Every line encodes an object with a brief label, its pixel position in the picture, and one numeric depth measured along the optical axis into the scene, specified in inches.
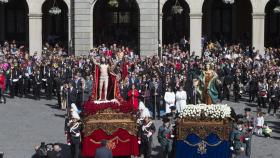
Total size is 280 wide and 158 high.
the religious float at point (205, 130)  980.6
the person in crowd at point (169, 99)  1332.4
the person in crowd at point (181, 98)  1323.8
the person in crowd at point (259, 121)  1227.9
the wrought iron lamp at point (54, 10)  1828.2
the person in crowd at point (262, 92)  1453.0
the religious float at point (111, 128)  1039.6
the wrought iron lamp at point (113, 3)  1817.2
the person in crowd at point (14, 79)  1542.8
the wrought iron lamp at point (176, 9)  1815.9
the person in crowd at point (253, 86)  1504.7
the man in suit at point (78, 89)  1363.2
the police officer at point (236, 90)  1522.4
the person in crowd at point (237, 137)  1012.5
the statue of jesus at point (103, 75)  1104.2
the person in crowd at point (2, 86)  1497.3
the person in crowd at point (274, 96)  1413.6
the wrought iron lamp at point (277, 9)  1828.9
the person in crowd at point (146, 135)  1056.8
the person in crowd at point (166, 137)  1037.2
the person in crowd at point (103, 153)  899.4
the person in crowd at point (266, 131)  1223.5
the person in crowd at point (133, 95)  1279.5
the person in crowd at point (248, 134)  1037.6
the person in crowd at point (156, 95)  1368.1
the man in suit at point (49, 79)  1537.9
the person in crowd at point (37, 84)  1540.4
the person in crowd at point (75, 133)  1042.7
